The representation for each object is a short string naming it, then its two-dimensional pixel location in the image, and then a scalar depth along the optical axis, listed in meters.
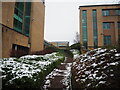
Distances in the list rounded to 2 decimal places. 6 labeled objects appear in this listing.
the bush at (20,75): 3.32
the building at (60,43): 53.91
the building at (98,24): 22.60
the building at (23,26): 12.45
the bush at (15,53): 11.09
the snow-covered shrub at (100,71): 2.81
